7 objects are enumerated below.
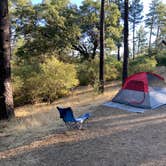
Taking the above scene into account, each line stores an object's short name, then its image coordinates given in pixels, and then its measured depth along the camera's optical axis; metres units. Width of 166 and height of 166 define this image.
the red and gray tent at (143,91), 6.09
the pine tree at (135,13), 27.48
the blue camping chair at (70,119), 4.38
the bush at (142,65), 14.66
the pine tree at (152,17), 28.59
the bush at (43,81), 8.46
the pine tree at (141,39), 33.06
